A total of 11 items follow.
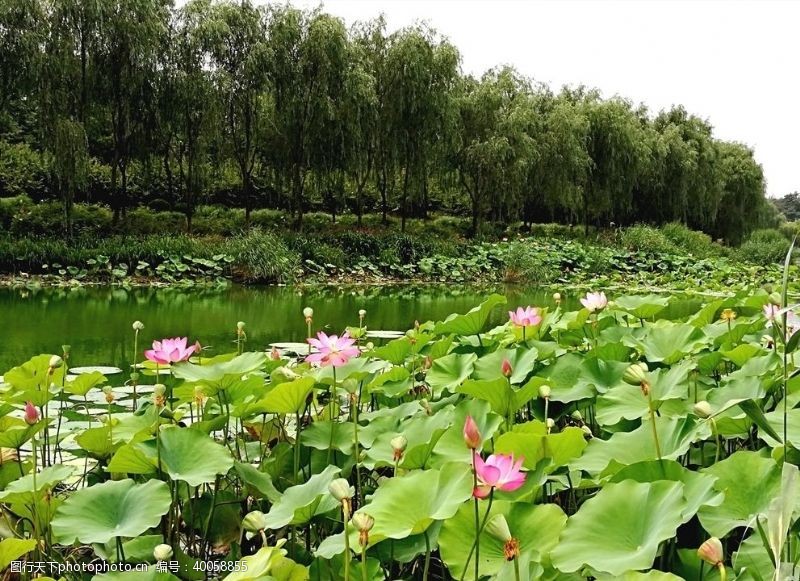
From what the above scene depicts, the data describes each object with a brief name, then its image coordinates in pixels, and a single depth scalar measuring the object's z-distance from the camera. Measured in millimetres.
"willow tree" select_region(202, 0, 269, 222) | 43055
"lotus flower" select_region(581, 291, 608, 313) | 6485
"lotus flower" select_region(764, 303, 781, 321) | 4932
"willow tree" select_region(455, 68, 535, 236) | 54844
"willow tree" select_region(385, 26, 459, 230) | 48531
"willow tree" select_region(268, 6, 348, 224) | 43703
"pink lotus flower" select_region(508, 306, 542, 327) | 5793
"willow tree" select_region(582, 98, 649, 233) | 66525
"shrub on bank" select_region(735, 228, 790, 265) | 63234
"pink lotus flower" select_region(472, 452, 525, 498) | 2873
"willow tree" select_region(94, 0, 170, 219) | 39197
